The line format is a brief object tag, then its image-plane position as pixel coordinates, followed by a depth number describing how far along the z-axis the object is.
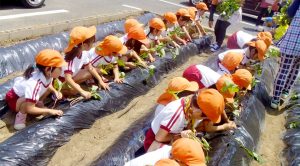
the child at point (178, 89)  3.71
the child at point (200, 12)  9.20
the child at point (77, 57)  4.57
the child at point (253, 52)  5.71
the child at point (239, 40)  6.54
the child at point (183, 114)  3.17
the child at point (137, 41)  5.64
